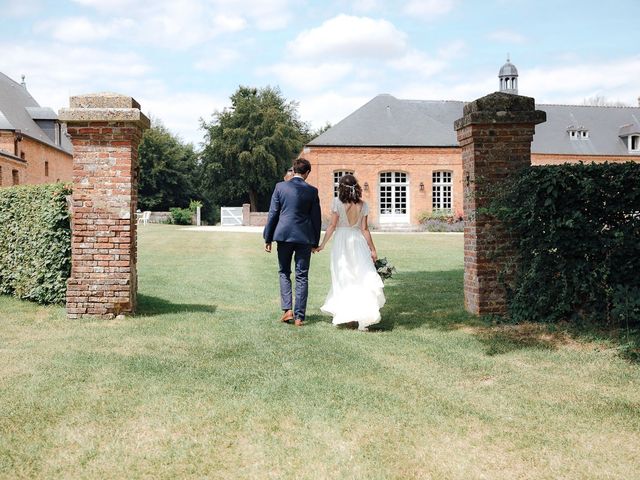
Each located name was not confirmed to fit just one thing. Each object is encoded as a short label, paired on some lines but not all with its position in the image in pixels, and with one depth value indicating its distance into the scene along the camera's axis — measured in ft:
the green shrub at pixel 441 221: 110.01
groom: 22.20
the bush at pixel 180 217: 136.46
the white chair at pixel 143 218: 127.24
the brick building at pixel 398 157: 112.88
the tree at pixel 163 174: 167.53
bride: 21.35
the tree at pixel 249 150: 152.97
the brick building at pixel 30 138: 111.55
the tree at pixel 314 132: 184.82
